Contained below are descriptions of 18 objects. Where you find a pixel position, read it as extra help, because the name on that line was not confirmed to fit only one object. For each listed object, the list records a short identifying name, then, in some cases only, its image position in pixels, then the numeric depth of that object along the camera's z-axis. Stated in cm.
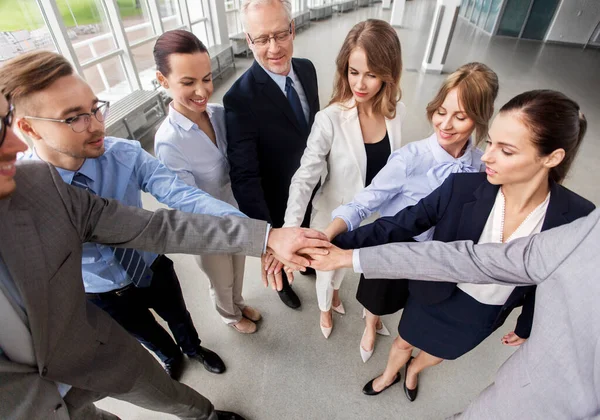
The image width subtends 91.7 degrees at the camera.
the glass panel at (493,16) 1145
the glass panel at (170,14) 583
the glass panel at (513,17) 1091
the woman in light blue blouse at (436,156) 123
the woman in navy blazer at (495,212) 94
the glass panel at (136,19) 455
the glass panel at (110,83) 485
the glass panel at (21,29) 289
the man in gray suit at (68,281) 69
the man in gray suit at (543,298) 72
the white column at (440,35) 598
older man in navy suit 140
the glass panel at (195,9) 684
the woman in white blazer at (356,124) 142
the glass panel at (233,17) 810
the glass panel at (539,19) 1045
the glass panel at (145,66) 558
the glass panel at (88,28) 367
